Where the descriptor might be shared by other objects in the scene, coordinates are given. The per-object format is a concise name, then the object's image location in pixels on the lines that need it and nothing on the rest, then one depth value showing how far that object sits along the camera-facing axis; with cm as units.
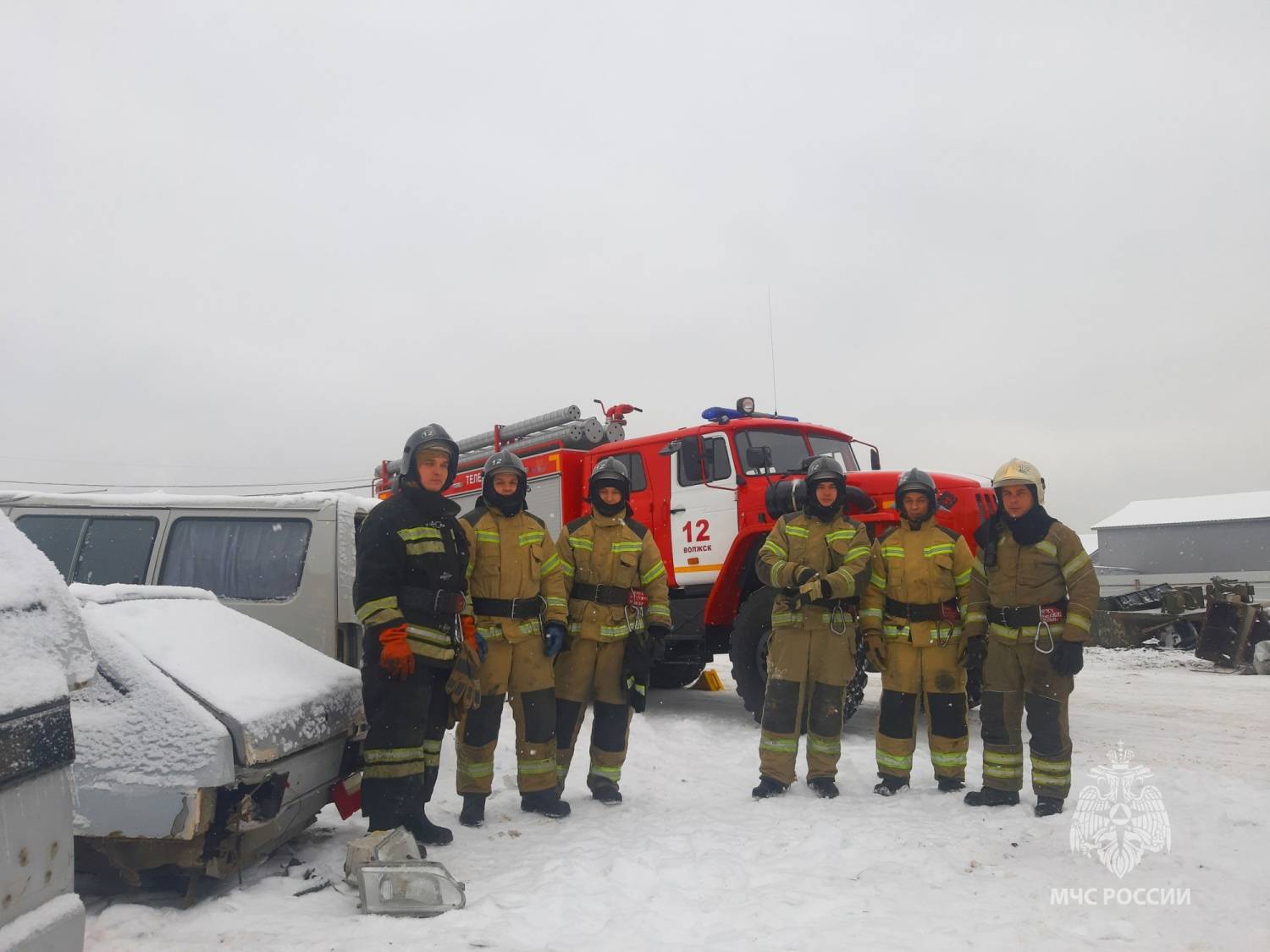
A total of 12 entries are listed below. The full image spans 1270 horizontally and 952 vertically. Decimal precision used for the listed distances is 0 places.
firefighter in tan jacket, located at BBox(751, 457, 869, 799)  489
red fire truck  666
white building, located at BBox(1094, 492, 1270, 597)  3073
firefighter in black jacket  371
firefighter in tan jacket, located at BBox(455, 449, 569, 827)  443
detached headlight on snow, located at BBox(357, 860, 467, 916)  303
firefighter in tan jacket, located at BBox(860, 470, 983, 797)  488
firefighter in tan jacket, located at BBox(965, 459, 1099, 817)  436
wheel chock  998
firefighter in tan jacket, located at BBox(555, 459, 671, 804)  485
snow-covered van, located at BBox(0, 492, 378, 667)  461
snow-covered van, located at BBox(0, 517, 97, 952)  151
